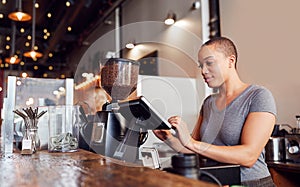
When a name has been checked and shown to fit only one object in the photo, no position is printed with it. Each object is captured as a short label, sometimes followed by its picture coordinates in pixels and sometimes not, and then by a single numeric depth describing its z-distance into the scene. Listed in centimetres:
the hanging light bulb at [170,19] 421
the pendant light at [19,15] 461
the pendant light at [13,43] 712
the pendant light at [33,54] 633
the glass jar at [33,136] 171
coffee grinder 139
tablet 114
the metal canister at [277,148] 237
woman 136
